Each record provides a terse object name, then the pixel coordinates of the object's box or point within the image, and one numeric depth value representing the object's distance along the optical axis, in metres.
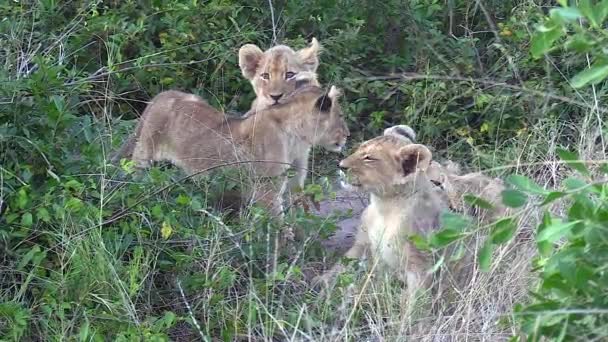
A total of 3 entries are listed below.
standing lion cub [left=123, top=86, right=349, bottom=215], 14.57
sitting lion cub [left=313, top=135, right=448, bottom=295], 12.14
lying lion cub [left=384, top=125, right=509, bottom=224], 12.88
